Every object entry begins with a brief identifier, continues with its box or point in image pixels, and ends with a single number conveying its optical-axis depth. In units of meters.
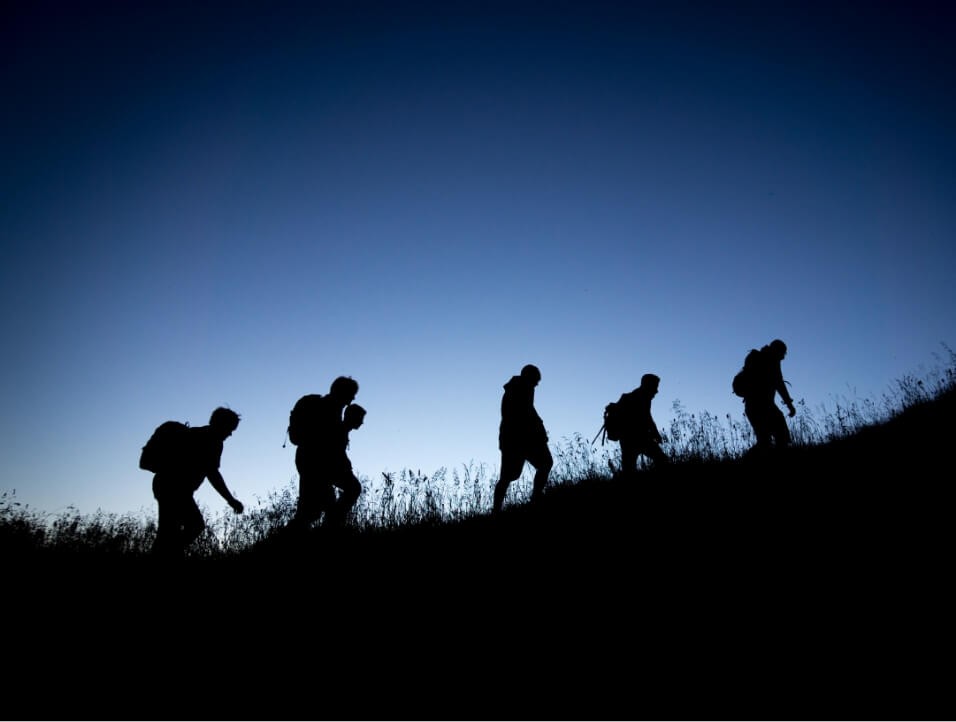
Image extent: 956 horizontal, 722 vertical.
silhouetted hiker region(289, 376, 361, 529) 4.27
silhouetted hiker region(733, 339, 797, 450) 5.69
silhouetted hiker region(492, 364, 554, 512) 5.26
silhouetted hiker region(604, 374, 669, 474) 6.01
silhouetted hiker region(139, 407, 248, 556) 4.13
